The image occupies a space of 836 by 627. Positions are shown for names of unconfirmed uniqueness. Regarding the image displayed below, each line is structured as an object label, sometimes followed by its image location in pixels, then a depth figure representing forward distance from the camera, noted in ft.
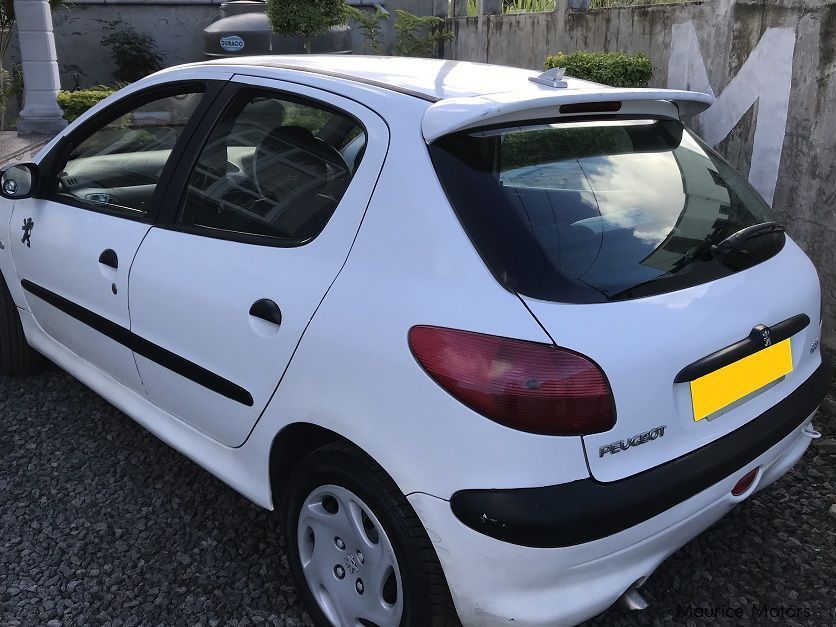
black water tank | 39.11
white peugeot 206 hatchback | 5.28
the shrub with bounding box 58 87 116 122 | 35.42
